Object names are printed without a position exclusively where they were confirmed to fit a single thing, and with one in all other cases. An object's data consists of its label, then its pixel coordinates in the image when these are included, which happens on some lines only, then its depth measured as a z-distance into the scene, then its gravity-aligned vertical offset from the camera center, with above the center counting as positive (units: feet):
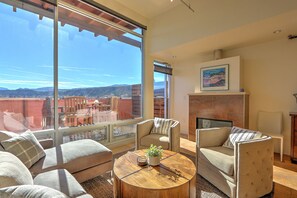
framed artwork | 13.11 +1.75
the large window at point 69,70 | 8.59 +1.83
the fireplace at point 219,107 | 12.17 -0.77
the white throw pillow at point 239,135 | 7.26 -1.79
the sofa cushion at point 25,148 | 6.04 -2.04
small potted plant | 6.32 -2.34
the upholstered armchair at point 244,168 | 5.97 -2.81
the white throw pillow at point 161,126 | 10.96 -1.98
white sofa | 2.93 -2.61
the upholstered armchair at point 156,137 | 9.60 -2.56
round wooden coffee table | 4.86 -2.72
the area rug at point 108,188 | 6.64 -4.03
